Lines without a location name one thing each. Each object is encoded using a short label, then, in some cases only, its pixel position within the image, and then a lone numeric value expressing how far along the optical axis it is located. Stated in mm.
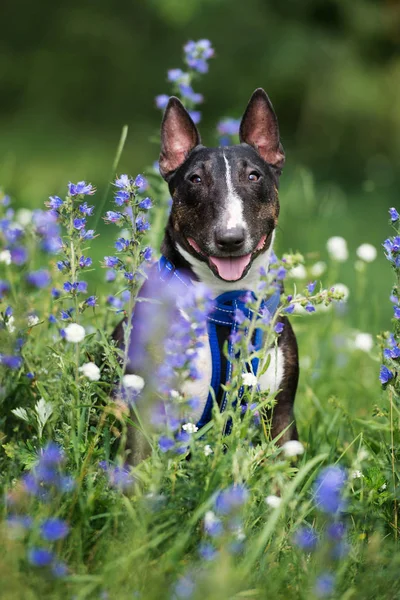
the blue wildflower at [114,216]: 2758
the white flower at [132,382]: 2584
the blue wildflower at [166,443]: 2379
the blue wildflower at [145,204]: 2748
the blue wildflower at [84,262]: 2871
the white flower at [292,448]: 2492
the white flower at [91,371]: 2566
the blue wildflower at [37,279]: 2828
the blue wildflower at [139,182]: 2775
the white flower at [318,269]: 4650
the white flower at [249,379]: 2680
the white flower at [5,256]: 3649
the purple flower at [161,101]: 4145
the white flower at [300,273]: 4562
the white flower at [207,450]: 2570
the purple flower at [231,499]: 2113
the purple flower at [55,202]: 2770
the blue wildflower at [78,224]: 2795
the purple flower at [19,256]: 2924
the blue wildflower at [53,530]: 2051
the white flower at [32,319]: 3239
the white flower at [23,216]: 4583
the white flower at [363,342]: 4327
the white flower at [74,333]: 2570
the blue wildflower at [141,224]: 2756
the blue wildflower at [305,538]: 2375
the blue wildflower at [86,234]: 2814
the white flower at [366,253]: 4512
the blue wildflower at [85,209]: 2840
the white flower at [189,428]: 2683
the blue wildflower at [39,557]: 1988
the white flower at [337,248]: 4691
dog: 3193
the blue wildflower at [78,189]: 2771
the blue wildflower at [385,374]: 2878
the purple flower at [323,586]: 2070
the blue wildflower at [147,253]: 2818
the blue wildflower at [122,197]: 2754
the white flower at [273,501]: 2588
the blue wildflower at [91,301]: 2908
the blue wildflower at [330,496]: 2076
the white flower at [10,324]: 2996
